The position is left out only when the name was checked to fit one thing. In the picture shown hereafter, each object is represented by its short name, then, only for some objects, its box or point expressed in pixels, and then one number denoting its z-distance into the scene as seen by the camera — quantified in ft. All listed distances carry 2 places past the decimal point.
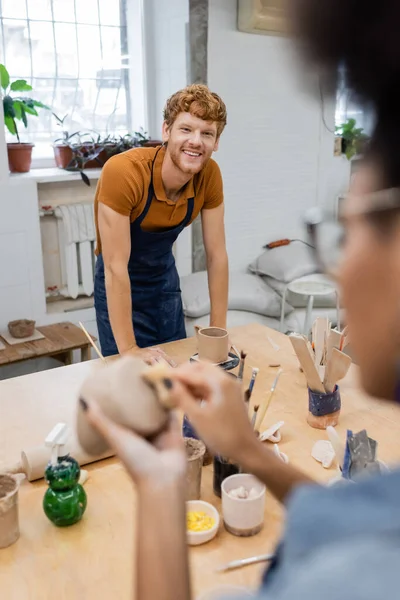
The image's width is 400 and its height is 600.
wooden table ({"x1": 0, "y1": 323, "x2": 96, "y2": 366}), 10.19
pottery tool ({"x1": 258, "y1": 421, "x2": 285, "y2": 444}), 5.10
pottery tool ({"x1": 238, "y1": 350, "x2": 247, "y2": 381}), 5.75
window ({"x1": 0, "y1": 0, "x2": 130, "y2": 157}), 11.56
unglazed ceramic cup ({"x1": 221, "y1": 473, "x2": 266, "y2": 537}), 3.98
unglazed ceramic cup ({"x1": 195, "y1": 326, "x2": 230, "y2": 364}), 6.26
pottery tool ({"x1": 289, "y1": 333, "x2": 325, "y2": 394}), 5.32
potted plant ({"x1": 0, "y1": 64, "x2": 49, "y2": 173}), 11.06
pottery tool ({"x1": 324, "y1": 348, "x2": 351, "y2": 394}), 5.24
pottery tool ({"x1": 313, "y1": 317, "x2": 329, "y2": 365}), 5.73
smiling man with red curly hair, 6.82
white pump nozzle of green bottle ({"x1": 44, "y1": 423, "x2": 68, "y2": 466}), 4.10
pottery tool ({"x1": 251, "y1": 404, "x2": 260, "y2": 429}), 4.70
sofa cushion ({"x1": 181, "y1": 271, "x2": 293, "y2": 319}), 12.09
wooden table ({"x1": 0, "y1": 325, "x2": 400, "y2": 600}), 3.62
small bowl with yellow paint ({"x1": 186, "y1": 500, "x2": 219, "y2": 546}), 3.90
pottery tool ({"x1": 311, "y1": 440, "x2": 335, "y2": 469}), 4.79
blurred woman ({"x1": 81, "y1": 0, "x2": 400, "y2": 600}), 1.53
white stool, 12.07
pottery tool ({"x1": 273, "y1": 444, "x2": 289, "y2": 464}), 4.85
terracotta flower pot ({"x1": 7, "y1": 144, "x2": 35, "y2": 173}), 11.39
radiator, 11.90
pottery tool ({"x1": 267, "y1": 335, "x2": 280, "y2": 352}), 7.23
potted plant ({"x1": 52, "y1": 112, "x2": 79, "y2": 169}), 11.95
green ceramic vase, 4.06
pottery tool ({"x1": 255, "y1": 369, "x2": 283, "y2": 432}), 4.92
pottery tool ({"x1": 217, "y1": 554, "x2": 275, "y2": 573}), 3.69
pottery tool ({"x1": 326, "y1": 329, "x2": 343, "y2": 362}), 5.60
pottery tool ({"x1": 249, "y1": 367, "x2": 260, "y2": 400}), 5.19
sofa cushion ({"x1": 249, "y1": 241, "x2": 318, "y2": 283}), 13.12
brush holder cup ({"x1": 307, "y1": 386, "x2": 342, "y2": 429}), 5.34
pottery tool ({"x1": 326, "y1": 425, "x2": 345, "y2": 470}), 4.53
